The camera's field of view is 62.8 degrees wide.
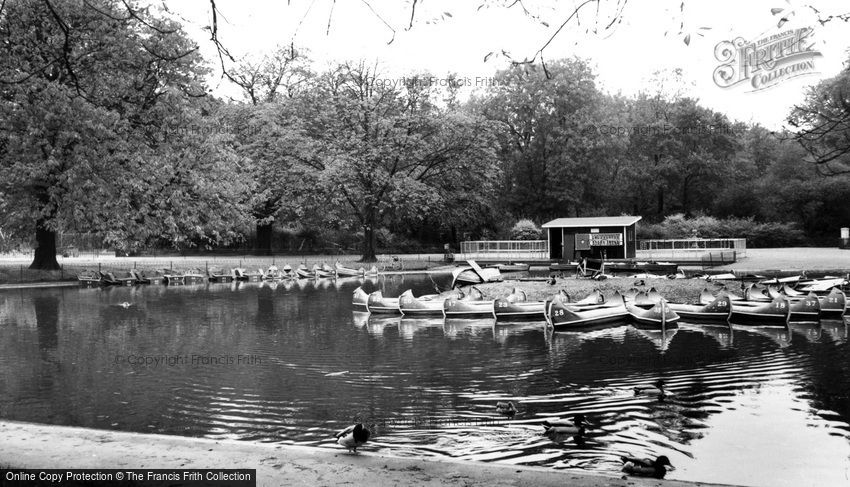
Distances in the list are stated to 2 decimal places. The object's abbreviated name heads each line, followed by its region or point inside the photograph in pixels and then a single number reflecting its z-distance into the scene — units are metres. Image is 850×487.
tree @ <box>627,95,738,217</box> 74.81
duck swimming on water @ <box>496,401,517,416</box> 11.77
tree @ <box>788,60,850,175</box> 49.06
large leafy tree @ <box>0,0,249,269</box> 31.38
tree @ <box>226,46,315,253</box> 59.03
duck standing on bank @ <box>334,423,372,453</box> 8.53
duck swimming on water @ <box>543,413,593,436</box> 10.33
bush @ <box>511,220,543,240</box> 63.69
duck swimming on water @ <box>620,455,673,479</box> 8.13
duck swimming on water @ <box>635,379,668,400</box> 12.98
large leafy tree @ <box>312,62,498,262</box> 57.00
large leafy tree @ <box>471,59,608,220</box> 71.06
